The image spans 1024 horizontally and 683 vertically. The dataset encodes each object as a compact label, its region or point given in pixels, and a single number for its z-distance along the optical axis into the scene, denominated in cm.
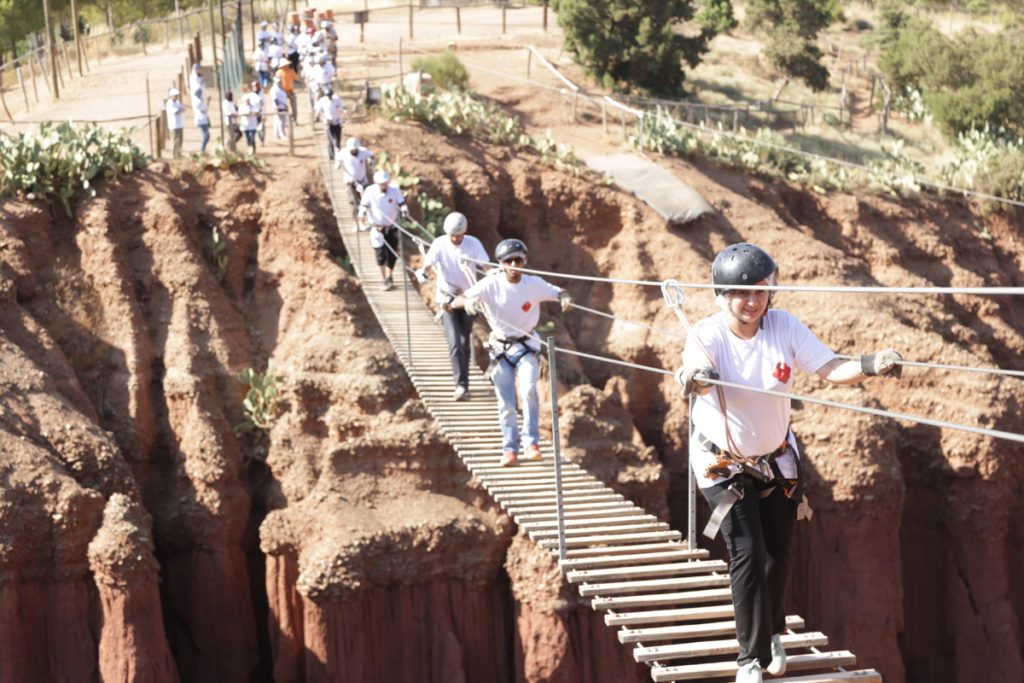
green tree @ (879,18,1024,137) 2758
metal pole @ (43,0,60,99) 2575
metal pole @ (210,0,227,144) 1991
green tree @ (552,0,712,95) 2792
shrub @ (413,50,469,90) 2589
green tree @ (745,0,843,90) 3228
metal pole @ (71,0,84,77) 2909
